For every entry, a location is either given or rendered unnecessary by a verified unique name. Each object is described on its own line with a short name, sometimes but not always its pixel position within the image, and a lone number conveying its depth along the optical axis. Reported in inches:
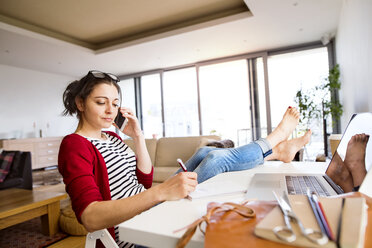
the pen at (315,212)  14.1
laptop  26.8
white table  18.0
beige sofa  127.1
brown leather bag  14.9
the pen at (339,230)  12.8
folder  12.9
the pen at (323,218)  13.4
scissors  13.3
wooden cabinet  201.3
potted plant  159.6
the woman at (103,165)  26.5
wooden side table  75.3
